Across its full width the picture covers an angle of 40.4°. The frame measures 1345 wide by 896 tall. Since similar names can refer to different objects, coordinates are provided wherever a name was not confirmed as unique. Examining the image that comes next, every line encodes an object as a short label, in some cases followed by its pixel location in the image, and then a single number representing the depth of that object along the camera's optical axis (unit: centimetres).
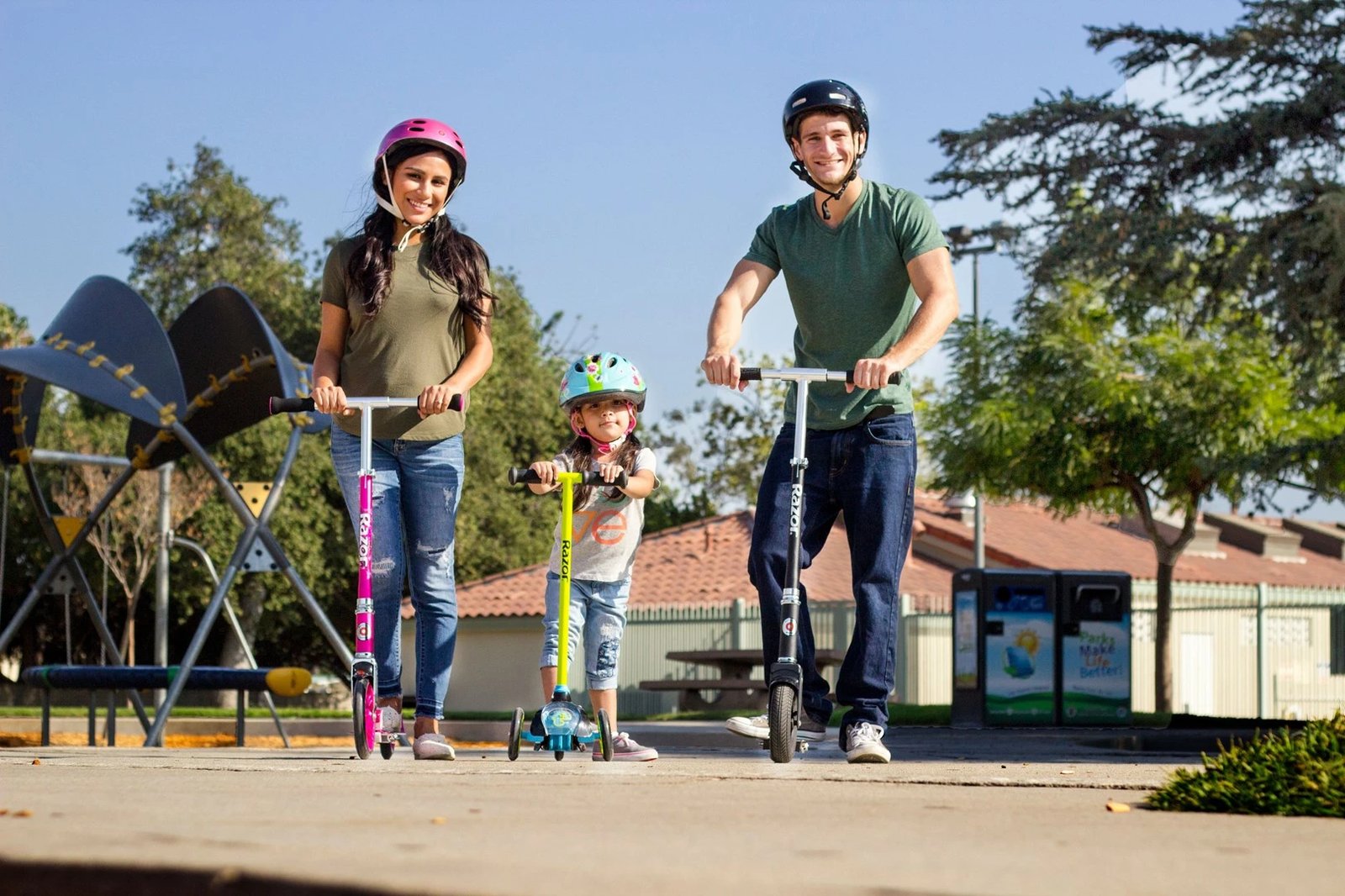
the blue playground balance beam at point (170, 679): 1253
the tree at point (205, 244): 5275
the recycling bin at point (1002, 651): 1717
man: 636
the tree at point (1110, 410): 2755
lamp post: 3160
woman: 689
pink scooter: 650
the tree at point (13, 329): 5075
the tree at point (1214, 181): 1581
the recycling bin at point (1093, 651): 1742
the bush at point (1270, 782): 409
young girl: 707
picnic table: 2409
